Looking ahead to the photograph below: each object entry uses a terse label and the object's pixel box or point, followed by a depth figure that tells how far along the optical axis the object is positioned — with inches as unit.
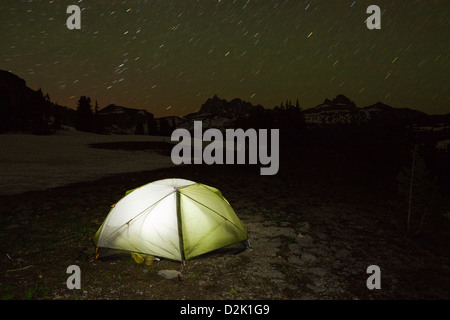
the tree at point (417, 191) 326.6
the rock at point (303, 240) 319.7
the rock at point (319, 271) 249.3
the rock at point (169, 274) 239.5
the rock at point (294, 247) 297.4
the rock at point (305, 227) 363.3
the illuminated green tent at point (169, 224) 259.9
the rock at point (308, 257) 276.7
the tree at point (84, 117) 3142.2
